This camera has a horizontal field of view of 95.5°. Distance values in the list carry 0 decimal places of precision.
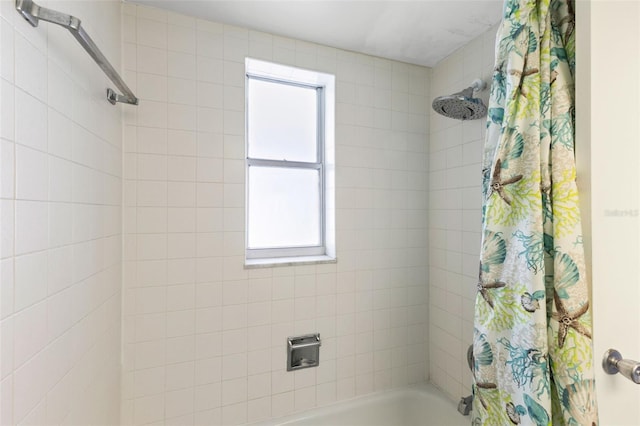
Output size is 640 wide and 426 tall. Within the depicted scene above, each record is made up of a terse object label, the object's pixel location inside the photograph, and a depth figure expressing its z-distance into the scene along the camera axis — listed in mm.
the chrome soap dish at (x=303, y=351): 1640
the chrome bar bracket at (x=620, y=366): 783
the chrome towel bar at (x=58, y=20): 660
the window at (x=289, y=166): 1772
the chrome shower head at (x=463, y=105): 1365
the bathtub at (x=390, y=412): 1629
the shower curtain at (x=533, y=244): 807
